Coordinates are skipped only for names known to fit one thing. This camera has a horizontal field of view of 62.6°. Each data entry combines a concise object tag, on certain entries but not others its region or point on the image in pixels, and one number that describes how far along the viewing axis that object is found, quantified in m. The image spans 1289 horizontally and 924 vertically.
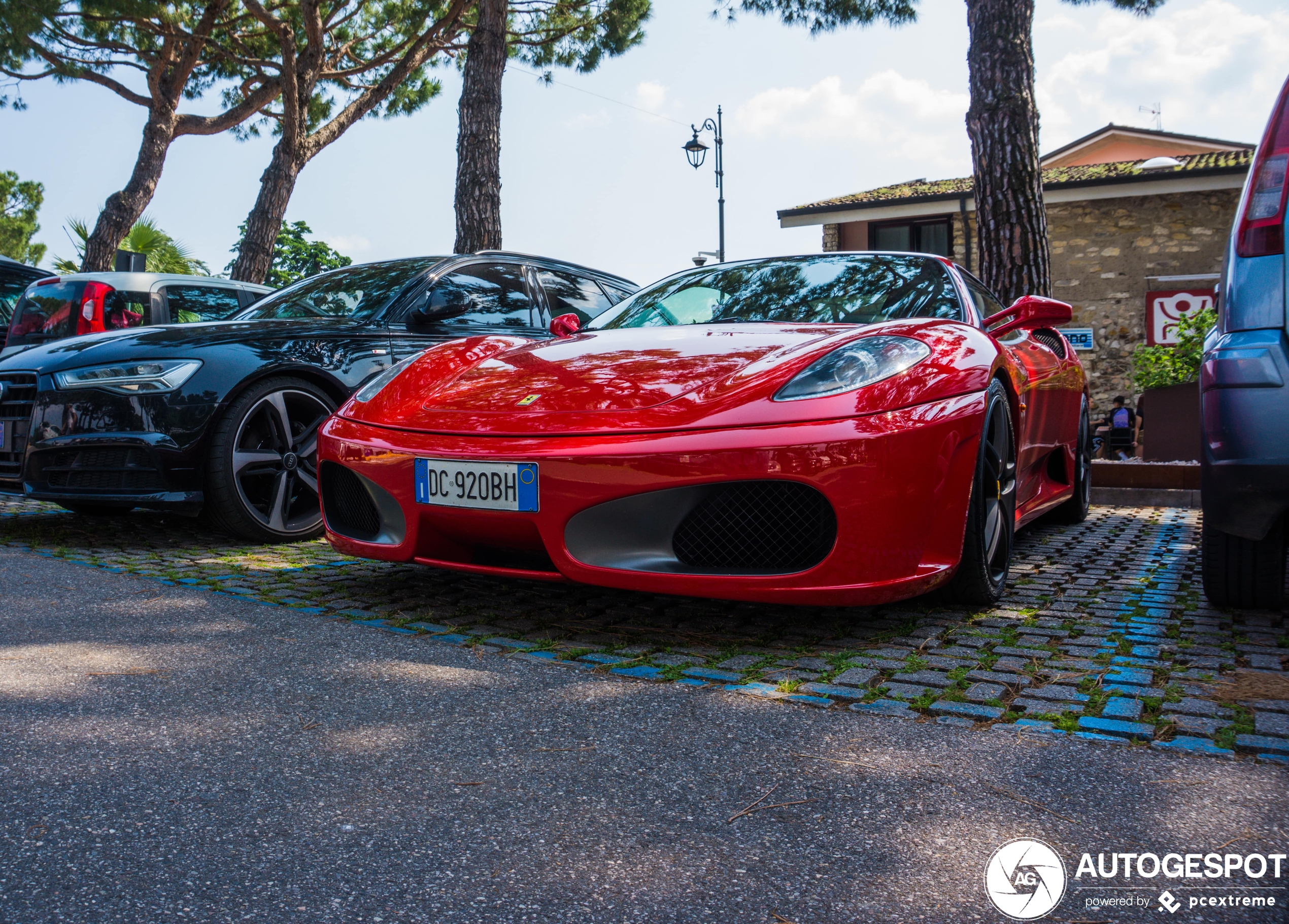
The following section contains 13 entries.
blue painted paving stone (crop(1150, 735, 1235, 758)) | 1.99
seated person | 14.30
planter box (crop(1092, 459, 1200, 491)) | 6.98
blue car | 2.60
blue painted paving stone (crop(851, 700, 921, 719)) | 2.21
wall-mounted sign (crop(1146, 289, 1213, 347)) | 17.73
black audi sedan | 4.16
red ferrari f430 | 2.61
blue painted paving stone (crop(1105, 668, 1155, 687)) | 2.46
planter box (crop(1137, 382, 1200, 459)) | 8.27
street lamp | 19.56
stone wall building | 17.52
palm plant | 19.91
